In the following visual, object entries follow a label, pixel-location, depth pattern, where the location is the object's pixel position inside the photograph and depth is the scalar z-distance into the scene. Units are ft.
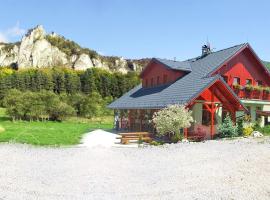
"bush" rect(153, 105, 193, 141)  74.28
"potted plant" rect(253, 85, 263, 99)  102.42
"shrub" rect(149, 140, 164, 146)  72.61
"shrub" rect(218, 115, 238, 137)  83.30
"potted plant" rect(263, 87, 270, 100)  104.99
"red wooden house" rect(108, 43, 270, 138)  84.99
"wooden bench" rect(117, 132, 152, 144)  77.71
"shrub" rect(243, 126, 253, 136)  85.66
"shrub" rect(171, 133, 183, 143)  75.72
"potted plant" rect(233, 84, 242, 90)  98.27
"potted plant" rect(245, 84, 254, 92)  99.80
